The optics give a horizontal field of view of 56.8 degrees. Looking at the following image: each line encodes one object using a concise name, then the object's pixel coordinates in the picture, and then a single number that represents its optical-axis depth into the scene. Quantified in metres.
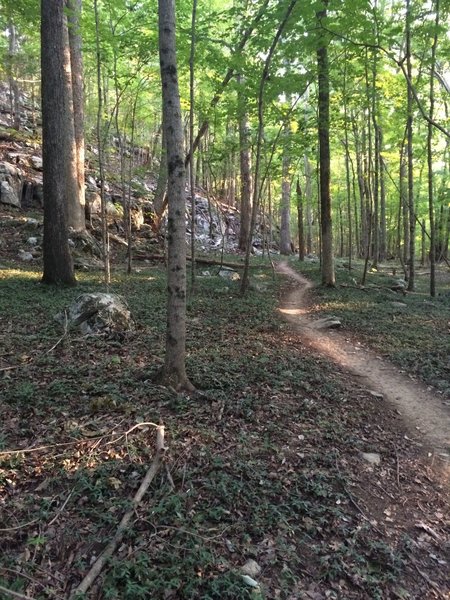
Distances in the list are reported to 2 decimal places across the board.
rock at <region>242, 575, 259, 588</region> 2.62
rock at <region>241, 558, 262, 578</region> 2.74
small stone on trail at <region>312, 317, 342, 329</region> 9.33
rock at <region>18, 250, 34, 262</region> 12.21
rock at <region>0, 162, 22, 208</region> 15.28
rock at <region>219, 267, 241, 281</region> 14.63
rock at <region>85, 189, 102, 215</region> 16.22
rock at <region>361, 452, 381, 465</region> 4.27
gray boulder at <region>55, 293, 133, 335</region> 6.91
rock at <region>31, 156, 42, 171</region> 17.67
